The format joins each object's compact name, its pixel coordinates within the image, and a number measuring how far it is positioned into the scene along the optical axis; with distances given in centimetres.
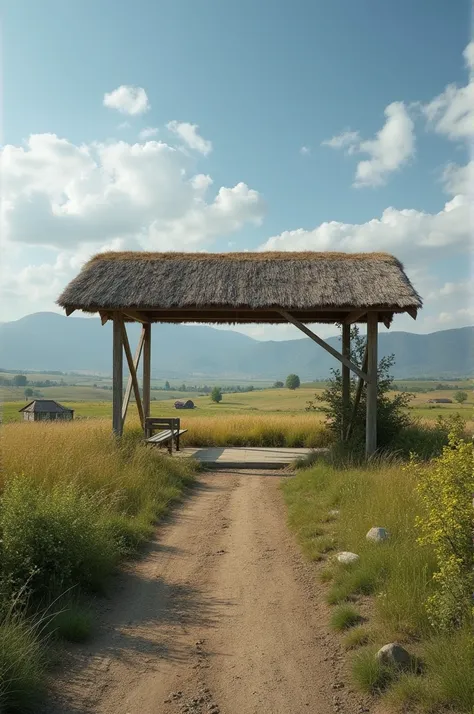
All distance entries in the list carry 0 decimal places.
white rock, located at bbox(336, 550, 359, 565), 519
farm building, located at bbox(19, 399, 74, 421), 3875
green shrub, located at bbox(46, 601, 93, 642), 409
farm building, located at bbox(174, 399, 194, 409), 7381
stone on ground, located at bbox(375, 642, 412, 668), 344
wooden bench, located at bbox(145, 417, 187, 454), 1314
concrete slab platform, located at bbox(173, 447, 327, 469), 1272
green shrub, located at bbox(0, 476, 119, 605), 458
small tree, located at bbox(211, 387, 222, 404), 9621
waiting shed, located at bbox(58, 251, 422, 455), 1067
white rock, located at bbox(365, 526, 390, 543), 533
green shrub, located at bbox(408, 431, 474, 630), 365
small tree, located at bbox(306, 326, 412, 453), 1156
